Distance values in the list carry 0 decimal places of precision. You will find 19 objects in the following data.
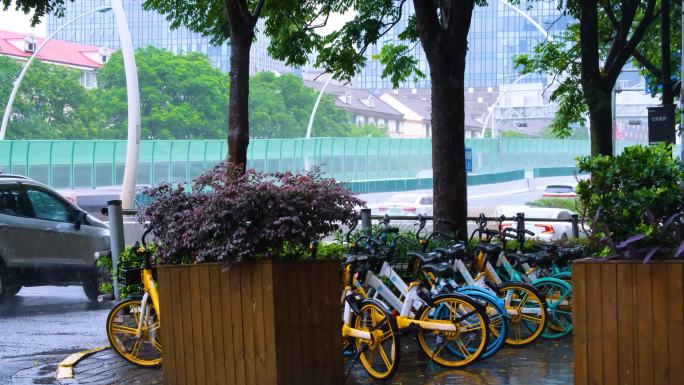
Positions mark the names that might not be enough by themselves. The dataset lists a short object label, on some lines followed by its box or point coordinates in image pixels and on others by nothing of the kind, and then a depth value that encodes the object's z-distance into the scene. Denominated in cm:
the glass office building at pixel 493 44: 11944
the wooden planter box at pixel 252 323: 684
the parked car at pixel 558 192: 6118
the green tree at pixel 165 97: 7944
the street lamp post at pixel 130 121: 2348
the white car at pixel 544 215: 2595
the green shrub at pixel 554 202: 5706
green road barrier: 3975
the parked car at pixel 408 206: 4700
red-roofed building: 9781
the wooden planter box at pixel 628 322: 566
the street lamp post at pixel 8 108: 4699
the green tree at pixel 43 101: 7312
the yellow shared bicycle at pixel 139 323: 874
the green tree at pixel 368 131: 9781
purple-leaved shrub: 691
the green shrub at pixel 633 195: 601
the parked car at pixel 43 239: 1455
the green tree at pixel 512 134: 11164
